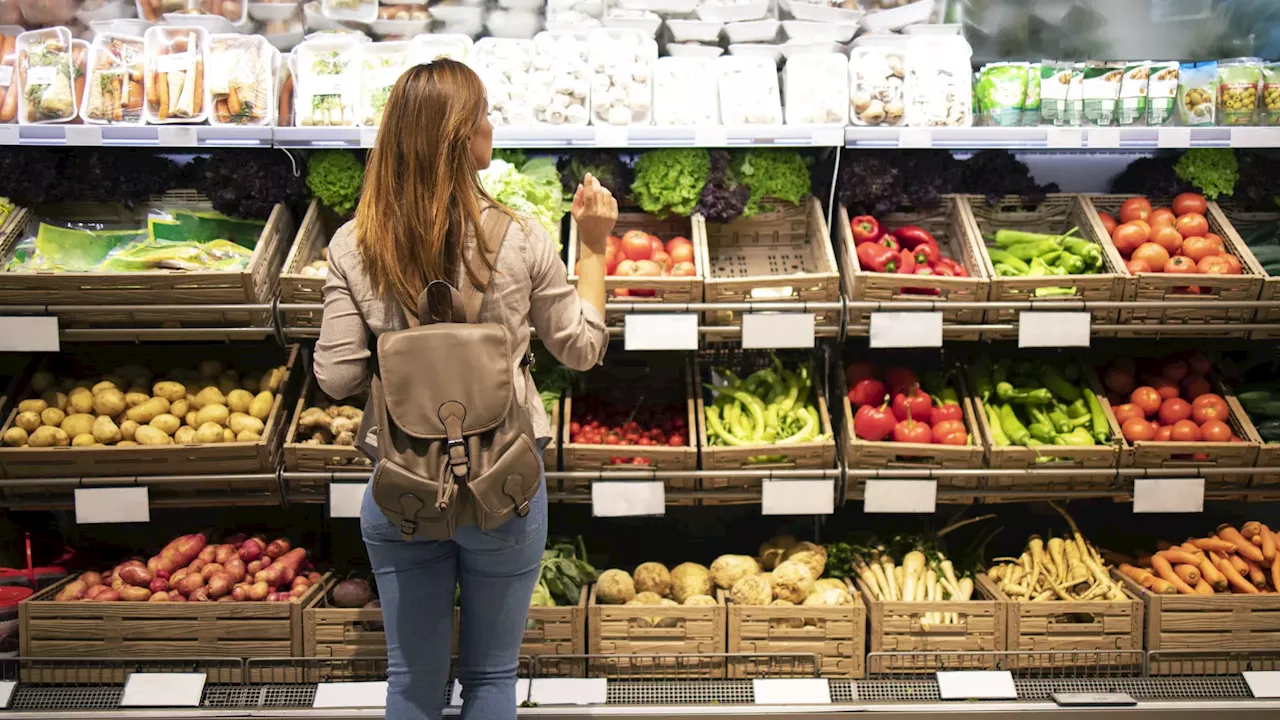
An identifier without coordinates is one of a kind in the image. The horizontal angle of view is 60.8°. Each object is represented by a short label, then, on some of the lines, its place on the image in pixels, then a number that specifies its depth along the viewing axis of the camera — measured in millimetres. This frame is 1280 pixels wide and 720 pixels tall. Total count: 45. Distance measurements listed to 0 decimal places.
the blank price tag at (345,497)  3258
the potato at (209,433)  3326
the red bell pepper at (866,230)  3516
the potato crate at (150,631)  3180
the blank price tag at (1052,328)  3279
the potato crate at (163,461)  3271
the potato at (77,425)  3334
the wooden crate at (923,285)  3273
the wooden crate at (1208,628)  3219
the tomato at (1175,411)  3523
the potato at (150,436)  3322
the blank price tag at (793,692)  3119
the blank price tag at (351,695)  3115
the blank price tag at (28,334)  3195
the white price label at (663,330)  3230
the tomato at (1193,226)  3516
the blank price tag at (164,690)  3113
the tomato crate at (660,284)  3250
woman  2033
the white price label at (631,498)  3307
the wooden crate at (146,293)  3188
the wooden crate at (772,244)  3604
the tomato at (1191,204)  3588
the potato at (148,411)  3398
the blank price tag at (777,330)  3244
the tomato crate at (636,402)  3320
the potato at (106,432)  3340
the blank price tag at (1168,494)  3338
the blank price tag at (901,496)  3326
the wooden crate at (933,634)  3229
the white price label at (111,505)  3273
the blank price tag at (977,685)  3156
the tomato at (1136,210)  3576
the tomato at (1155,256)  3424
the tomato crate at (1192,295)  3303
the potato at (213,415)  3400
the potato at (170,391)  3494
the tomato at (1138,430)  3459
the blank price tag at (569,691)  3123
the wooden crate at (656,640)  3199
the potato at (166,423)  3371
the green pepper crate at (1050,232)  3303
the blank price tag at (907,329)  3264
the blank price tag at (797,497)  3330
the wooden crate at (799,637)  3199
